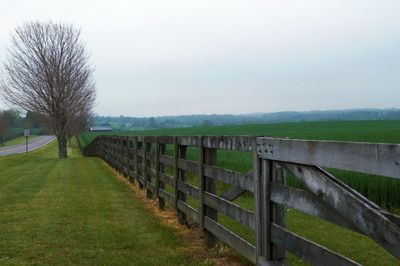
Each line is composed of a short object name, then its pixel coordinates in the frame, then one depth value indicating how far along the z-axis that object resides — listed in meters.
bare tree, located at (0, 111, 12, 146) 95.50
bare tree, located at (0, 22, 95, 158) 36.38
